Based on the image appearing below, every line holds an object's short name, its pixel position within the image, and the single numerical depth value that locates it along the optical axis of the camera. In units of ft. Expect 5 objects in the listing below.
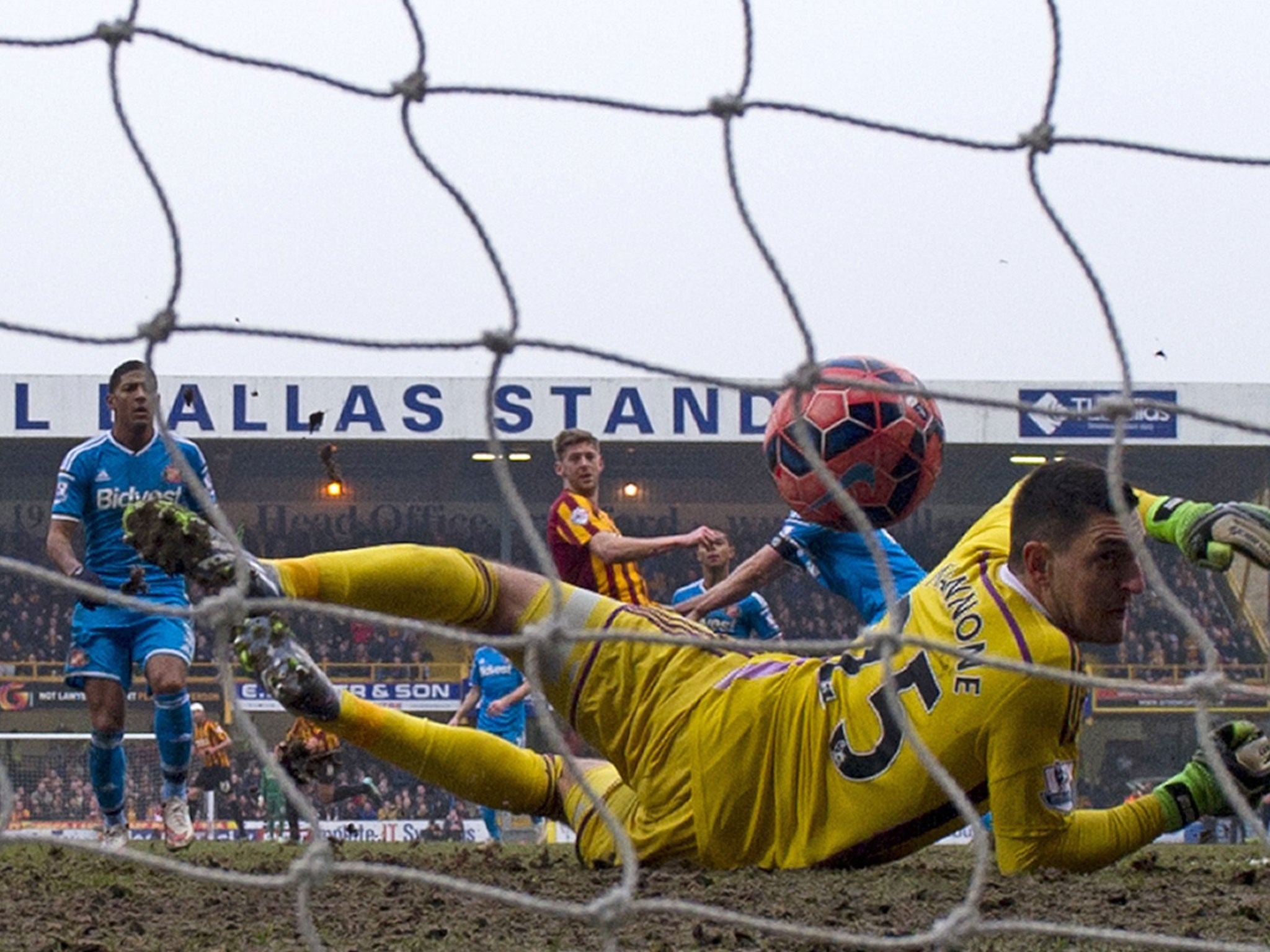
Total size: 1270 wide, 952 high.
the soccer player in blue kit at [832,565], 38.81
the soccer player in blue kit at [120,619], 41.55
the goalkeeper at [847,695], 24.80
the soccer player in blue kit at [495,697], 65.36
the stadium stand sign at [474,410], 158.40
